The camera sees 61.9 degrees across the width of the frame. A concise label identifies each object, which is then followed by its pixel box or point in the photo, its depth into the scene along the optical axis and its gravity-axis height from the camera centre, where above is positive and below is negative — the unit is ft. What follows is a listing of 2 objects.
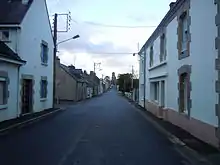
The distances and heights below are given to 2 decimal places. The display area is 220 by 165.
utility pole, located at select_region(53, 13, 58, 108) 53.89 +12.51
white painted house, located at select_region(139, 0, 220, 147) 19.06 +2.52
